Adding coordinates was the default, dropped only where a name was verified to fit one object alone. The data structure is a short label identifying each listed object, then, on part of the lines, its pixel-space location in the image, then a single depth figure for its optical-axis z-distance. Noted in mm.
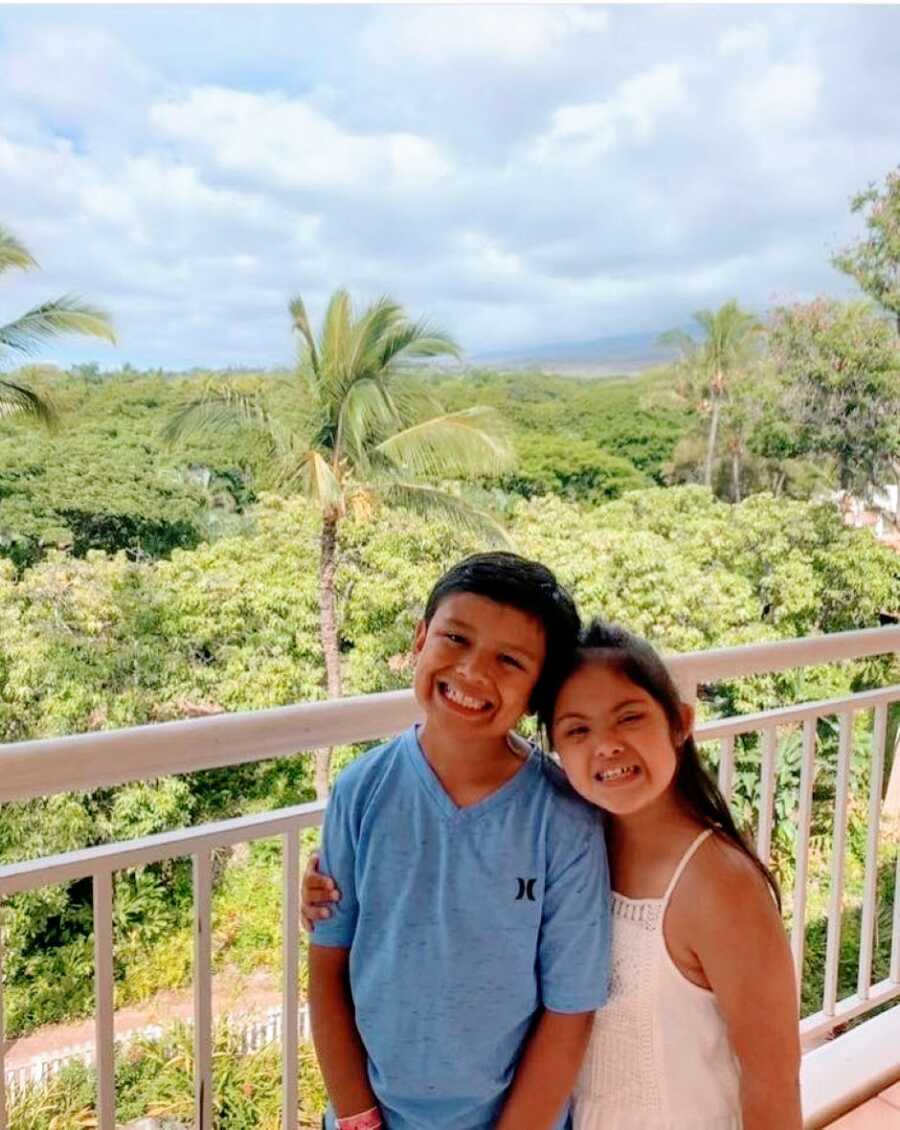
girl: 868
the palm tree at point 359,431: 13047
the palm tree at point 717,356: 16188
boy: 856
